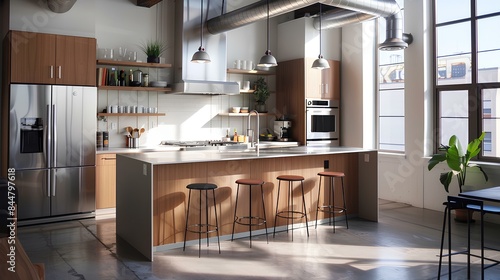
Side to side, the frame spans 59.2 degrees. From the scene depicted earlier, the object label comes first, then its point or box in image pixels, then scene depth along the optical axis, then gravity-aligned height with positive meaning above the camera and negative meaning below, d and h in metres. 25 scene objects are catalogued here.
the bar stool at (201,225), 4.58 -0.96
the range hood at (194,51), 7.24 +1.41
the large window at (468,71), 6.27 +1.00
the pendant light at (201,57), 6.23 +1.15
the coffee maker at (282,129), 8.15 +0.16
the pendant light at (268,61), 5.77 +1.02
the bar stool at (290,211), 5.30 -0.91
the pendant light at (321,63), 6.34 +1.08
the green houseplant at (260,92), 8.19 +0.85
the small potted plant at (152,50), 7.06 +1.43
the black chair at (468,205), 3.63 -0.57
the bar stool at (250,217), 4.89 -0.92
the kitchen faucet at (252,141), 7.48 -0.05
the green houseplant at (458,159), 5.95 -0.30
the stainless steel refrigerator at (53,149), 5.76 -0.15
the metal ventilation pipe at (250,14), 5.70 +1.81
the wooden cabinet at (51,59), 5.73 +1.07
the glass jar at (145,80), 7.04 +0.93
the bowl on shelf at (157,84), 7.11 +0.88
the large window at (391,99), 7.69 +0.70
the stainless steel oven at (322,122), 8.04 +0.29
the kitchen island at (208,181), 4.61 -0.51
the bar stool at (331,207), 5.83 -0.93
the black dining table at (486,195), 3.58 -0.48
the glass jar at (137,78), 6.96 +0.96
